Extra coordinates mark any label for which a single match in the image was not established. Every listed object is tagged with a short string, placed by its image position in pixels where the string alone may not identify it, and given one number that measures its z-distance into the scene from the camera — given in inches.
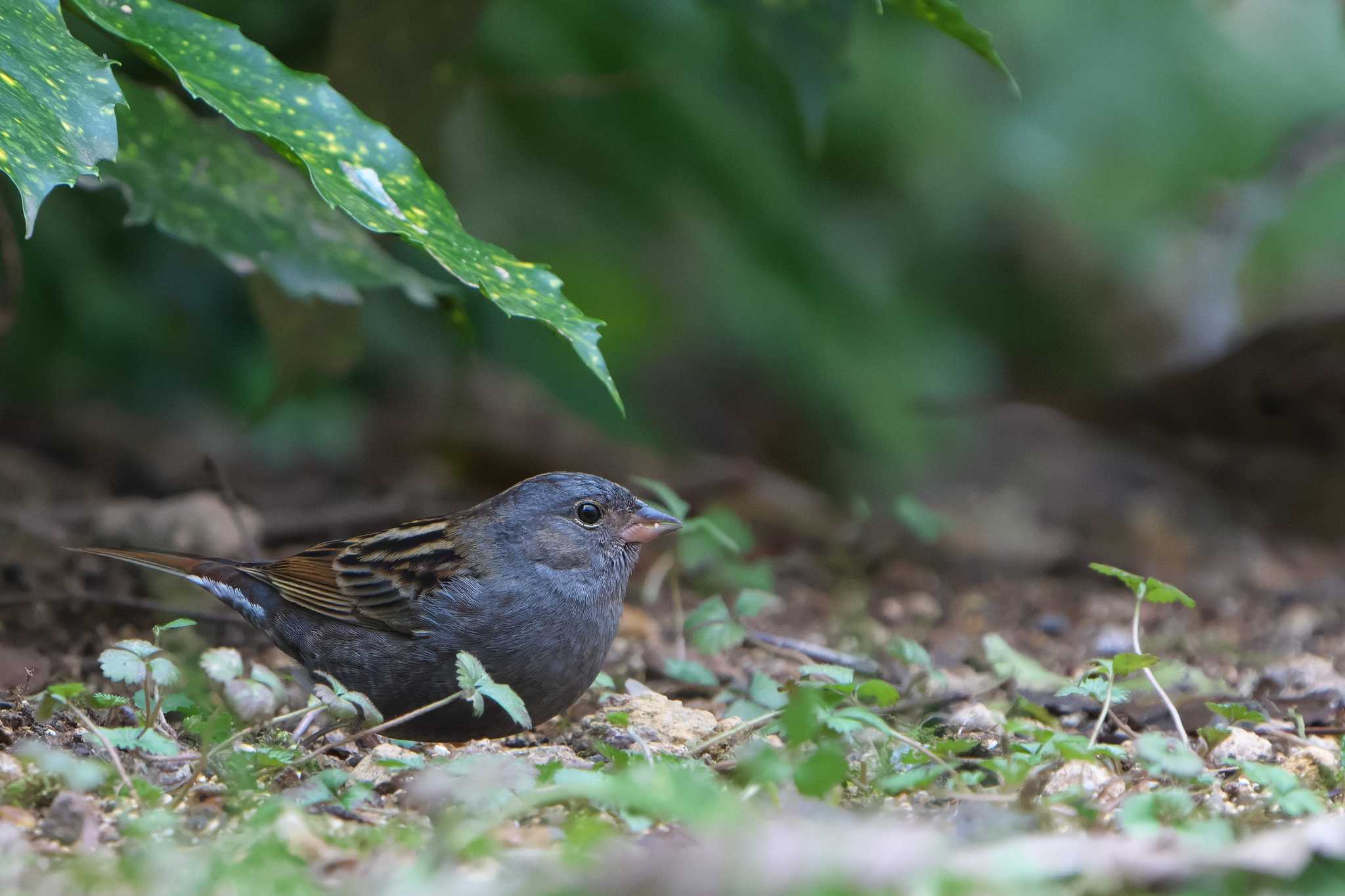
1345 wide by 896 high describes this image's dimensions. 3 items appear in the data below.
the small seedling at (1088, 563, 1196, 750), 216.8
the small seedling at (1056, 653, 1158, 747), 211.0
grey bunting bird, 254.7
